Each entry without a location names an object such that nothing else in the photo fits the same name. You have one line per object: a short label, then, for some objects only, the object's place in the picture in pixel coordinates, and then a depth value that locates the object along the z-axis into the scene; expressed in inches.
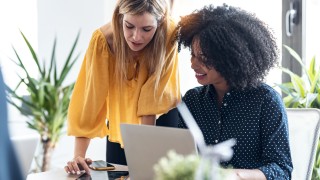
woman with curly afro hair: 72.0
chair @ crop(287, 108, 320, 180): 78.1
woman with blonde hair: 82.7
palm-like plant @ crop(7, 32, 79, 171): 149.5
